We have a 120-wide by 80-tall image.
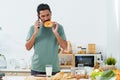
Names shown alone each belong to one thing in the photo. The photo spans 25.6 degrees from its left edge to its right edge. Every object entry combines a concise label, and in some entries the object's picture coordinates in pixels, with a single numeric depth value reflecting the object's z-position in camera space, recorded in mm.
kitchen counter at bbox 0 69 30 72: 4397
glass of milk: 2473
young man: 2844
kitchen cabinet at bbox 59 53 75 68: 4543
